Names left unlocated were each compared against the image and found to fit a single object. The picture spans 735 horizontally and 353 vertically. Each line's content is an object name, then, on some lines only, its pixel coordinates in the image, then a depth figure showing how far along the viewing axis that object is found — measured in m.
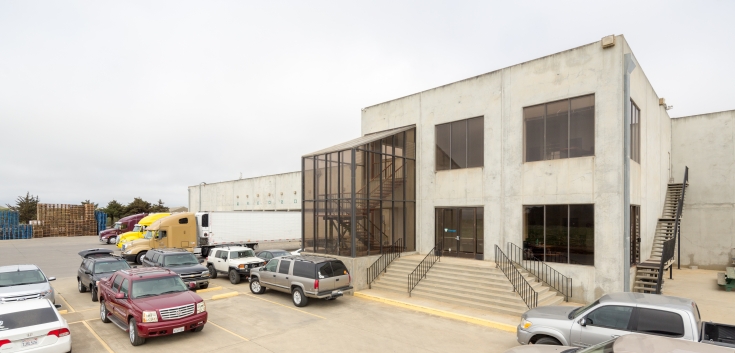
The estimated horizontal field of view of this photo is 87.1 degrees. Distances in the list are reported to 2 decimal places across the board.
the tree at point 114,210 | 67.31
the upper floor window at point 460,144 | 18.16
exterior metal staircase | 14.65
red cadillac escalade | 9.84
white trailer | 27.47
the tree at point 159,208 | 69.81
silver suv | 14.02
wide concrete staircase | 13.77
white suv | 18.86
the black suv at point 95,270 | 15.24
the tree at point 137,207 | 68.06
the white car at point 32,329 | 7.95
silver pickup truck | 7.29
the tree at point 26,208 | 66.19
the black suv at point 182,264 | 16.52
